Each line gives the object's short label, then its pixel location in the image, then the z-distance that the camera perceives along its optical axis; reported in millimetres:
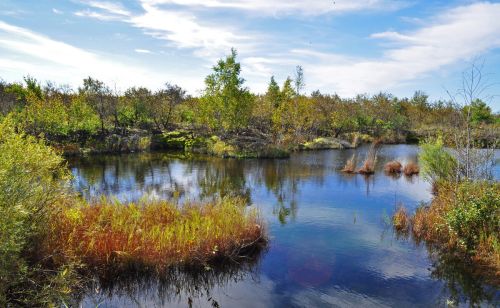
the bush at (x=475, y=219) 12023
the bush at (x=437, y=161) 20795
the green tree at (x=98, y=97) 45781
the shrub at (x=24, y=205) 7341
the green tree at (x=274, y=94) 54375
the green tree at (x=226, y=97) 43000
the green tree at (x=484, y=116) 62653
